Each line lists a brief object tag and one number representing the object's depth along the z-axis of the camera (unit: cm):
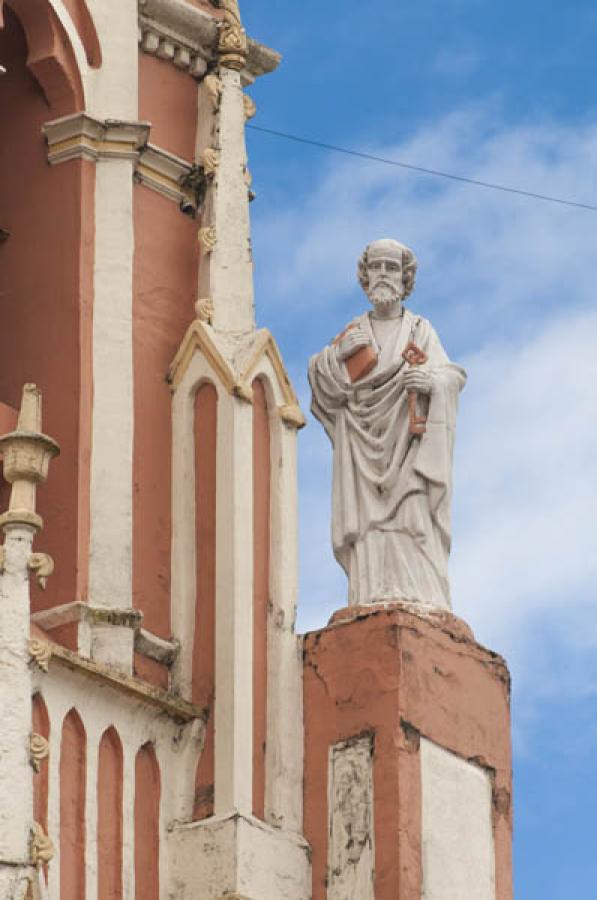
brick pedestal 1972
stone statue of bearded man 2056
